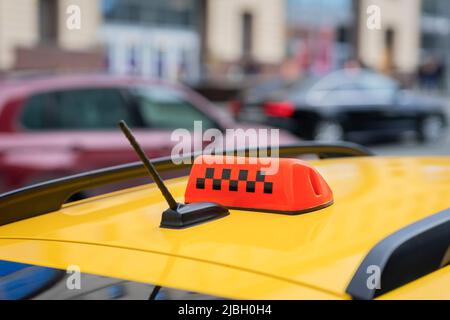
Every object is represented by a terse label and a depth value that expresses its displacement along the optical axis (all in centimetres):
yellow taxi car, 128
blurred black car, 1332
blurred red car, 567
